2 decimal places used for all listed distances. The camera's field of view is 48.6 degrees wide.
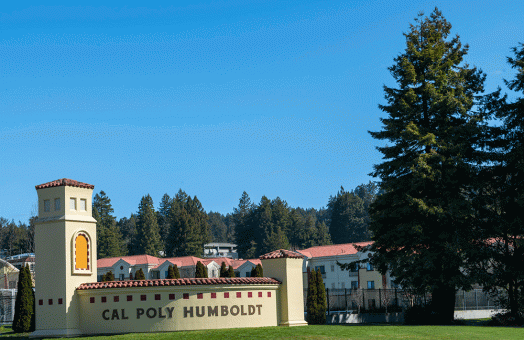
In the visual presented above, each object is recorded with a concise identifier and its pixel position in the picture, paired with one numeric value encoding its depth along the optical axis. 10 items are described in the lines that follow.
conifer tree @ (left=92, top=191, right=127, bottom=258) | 107.88
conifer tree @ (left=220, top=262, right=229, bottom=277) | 48.03
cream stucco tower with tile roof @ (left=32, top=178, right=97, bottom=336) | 23.09
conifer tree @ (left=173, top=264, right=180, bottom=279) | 45.30
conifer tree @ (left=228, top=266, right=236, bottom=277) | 46.73
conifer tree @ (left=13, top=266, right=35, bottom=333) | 30.05
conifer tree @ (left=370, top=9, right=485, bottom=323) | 30.95
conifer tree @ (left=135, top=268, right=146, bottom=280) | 45.90
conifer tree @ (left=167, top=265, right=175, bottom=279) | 44.59
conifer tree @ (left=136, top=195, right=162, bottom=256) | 113.12
